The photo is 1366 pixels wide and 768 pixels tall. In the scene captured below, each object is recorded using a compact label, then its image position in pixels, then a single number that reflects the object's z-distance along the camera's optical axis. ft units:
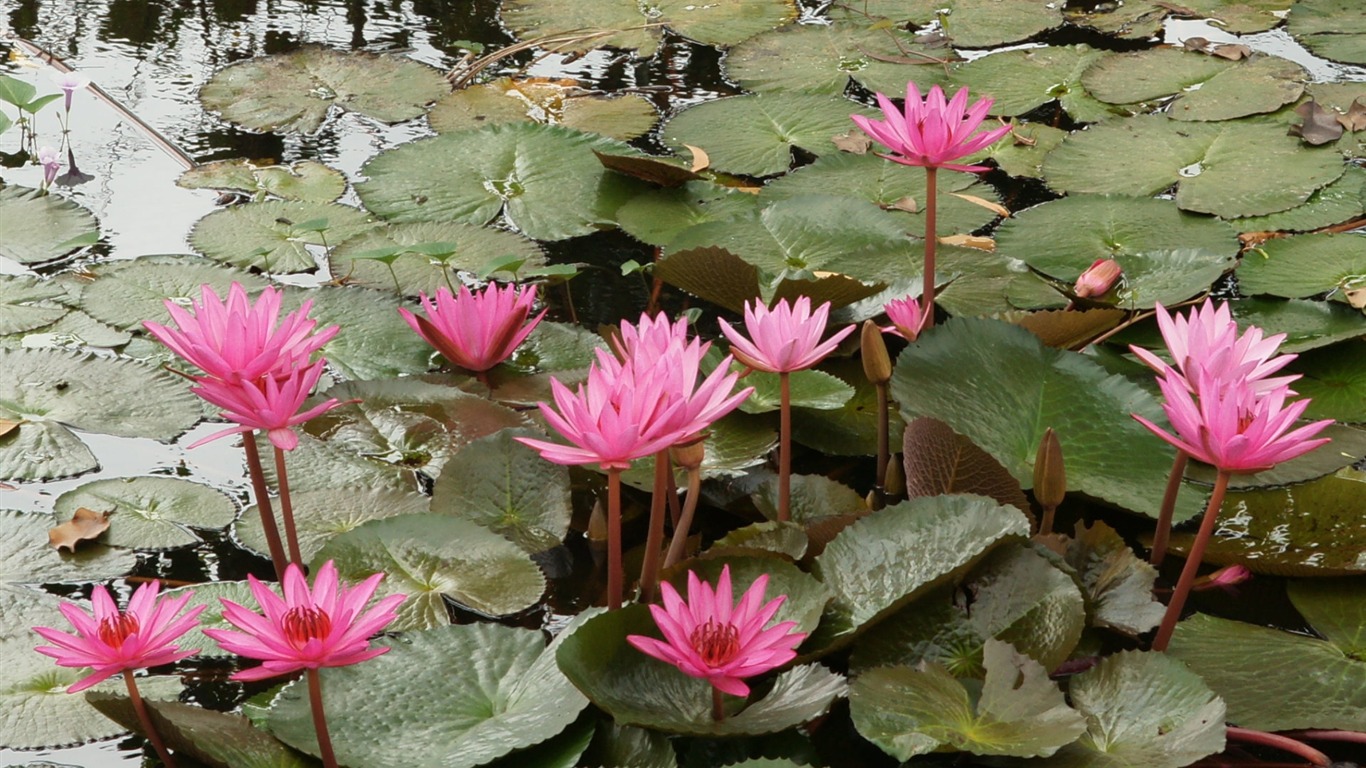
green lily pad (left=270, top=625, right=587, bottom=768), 17.07
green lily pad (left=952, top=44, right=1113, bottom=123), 21.26
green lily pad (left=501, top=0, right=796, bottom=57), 21.99
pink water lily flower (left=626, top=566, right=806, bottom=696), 15.88
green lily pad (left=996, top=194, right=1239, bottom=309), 19.78
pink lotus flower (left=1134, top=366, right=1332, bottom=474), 16.52
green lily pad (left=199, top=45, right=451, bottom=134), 21.14
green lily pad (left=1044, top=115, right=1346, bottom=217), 20.38
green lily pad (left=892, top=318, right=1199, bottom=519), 18.87
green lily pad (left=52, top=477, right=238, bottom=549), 18.80
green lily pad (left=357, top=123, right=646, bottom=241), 20.35
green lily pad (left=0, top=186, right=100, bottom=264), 20.06
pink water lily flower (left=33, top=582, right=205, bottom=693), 16.08
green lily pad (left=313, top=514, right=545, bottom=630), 18.51
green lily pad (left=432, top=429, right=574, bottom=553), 18.77
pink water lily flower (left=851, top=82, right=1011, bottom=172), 18.87
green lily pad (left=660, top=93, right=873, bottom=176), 20.80
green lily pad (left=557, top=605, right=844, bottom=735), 17.00
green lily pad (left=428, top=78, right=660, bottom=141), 21.12
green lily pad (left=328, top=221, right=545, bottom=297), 19.98
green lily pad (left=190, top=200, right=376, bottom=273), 20.04
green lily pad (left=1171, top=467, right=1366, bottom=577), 18.71
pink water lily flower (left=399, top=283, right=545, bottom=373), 19.15
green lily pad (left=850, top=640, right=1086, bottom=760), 16.60
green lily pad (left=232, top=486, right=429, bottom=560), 18.76
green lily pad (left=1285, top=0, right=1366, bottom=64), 21.70
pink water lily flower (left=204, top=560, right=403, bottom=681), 14.99
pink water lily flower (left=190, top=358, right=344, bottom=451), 17.51
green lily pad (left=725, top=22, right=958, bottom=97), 21.52
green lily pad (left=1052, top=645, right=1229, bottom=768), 16.95
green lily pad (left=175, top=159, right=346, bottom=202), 20.48
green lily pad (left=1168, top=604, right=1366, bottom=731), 18.26
